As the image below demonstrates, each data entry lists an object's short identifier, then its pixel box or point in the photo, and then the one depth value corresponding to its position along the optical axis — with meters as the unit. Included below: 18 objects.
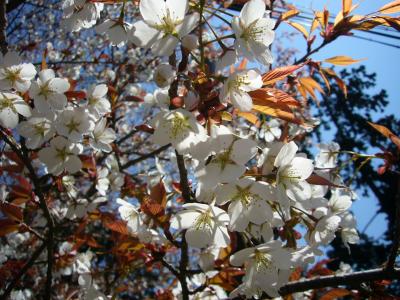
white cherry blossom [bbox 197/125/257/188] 0.20
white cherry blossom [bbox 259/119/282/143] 0.46
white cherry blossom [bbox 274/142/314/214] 0.22
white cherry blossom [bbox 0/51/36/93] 0.28
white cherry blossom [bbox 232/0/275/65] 0.21
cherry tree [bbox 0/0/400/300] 0.21
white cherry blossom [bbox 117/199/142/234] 0.30
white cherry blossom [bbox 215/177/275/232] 0.21
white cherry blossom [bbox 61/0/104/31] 0.27
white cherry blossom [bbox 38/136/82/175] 0.34
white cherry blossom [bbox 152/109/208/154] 0.19
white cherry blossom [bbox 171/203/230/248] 0.23
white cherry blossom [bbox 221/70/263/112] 0.20
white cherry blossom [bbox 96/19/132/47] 0.26
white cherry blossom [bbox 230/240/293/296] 0.24
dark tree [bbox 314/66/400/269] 4.65
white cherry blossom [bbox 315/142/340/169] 0.46
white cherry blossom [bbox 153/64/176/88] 0.20
